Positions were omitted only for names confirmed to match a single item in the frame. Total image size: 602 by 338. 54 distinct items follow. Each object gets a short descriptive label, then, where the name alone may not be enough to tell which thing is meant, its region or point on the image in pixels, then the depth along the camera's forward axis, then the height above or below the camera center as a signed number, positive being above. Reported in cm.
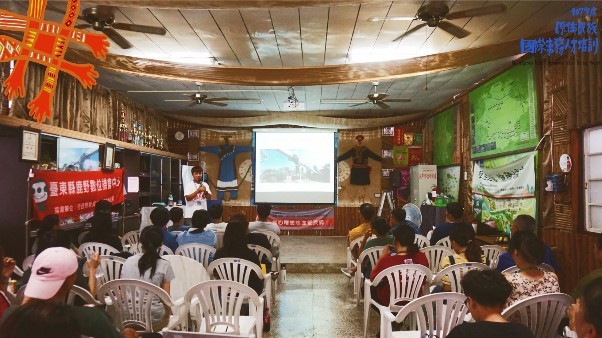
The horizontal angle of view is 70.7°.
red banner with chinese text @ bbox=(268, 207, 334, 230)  1080 -92
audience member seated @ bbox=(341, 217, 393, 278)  459 -61
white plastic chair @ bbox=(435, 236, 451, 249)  499 -70
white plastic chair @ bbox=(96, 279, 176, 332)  282 -80
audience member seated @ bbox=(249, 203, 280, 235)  580 -55
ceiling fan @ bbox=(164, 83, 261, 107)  765 +158
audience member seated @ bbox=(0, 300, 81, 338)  125 -41
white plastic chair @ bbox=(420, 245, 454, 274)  458 -77
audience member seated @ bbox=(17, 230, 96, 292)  317 -43
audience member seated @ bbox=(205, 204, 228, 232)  550 -44
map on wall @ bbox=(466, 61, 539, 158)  559 +104
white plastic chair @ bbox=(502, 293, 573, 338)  259 -81
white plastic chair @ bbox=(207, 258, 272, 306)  371 -76
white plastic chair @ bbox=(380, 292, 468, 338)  262 -83
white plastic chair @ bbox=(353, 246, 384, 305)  454 -82
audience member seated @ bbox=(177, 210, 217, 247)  455 -55
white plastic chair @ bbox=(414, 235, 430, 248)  544 -74
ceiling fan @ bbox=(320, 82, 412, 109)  748 +157
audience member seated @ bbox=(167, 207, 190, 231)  515 -42
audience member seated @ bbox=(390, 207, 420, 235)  546 -43
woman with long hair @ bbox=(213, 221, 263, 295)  385 -59
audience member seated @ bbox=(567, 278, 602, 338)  161 -51
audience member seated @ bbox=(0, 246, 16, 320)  200 -53
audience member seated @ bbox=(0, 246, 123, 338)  179 -43
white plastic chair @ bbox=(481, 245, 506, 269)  458 -76
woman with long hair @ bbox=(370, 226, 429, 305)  363 -64
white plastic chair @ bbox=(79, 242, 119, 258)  438 -68
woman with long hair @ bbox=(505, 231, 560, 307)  268 -59
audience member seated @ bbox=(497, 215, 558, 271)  347 -61
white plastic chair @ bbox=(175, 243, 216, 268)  434 -70
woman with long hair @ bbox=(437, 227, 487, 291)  356 -58
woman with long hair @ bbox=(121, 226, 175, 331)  300 -62
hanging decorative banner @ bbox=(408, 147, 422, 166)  1072 +68
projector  824 +156
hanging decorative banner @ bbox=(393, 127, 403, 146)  1075 +119
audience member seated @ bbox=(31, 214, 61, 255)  429 -41
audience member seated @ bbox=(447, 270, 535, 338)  183 -60
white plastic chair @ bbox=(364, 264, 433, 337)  349 -82
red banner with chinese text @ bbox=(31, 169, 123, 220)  491 -10
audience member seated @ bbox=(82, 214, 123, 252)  459 -54
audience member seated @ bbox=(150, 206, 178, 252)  453 -44
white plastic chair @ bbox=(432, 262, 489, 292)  337 -71
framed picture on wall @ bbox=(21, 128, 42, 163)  460 +44
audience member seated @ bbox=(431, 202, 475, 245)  496 -49
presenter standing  711 -20
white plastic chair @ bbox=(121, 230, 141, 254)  562 -74
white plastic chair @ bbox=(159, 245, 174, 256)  429 -68
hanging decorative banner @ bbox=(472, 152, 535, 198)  556 +5
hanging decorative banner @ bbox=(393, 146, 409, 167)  1075 +68
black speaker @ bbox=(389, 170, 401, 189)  1016 +12
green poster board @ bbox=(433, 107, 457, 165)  866 +100
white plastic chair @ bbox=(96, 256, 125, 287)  369 -73
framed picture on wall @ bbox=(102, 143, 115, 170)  675 +42
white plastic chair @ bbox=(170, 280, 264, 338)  289 -91
